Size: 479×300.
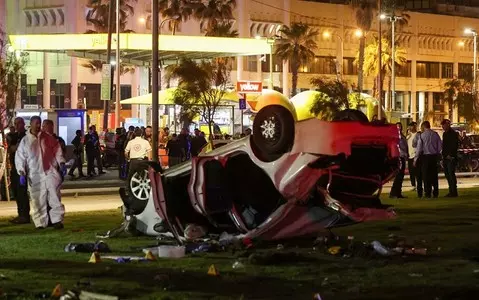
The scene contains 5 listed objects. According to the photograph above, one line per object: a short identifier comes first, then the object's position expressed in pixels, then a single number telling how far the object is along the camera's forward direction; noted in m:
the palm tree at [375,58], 76.69
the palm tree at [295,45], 72.44
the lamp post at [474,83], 67.68
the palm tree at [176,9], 68.75
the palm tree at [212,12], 70.06
